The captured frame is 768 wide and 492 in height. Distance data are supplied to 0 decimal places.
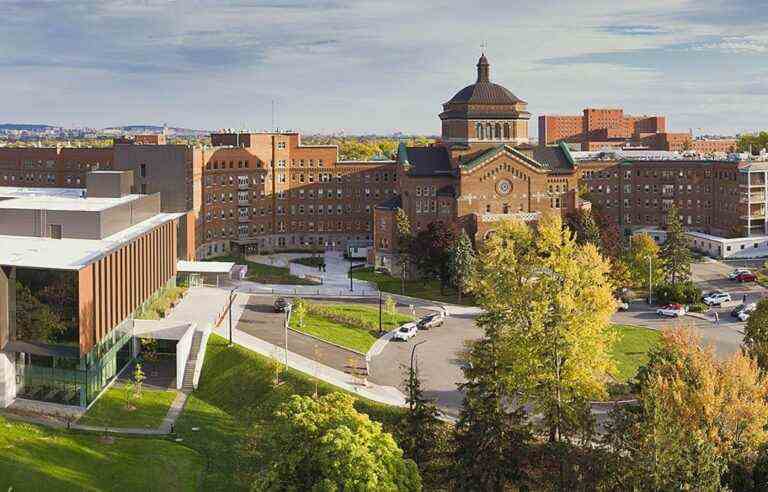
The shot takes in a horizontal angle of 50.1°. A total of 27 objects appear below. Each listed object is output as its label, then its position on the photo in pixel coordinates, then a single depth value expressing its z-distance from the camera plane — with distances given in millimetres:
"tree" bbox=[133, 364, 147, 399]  55606
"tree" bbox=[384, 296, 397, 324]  72750
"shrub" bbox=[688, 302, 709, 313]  79625
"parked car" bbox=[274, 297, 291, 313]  74875
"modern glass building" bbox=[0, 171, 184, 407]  53625
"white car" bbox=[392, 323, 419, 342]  68812
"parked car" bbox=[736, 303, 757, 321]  75625
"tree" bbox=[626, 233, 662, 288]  85375
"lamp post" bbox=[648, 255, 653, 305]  82688
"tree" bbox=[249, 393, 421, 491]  33094
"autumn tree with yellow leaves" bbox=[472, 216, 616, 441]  41875
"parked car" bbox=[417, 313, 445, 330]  73000
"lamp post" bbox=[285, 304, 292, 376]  57975
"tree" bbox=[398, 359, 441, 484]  41906
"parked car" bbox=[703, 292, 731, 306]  82000
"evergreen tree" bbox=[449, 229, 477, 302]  82688
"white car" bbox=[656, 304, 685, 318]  77806
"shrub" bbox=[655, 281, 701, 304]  81562
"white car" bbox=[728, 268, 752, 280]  93562
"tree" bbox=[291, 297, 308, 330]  68000
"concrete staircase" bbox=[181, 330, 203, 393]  59969
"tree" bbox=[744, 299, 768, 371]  47156
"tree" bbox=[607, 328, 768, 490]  34594
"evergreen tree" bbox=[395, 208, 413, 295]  92125
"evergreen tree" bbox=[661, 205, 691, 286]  87312
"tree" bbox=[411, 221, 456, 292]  86062
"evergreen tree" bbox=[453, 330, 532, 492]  39938
